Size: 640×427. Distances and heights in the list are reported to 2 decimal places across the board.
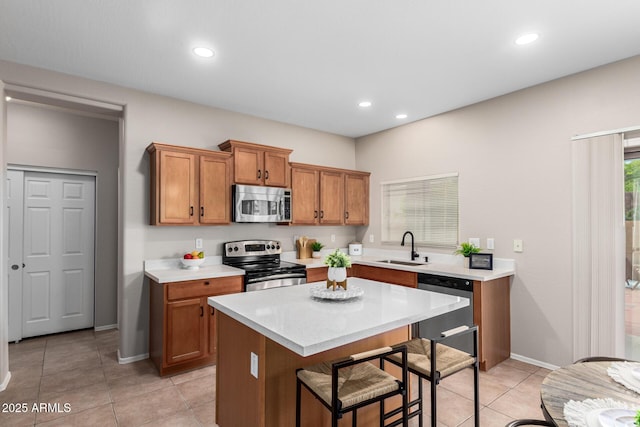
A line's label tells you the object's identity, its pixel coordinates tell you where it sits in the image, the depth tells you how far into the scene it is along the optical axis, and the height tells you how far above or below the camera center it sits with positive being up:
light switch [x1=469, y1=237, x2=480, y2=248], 3.84 -0.29
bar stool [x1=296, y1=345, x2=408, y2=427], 1.51 -0.82
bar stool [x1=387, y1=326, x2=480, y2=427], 1.79 -0.83
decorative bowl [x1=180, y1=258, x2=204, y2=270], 3.56 -0.51
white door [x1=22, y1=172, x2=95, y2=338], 4.10 -0.49
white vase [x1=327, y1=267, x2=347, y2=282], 2.23 -0.39
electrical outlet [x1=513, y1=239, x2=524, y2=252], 3.47 -0.31
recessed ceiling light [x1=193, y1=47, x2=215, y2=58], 2.69 +1.31
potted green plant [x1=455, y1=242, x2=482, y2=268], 3.69 -0.38
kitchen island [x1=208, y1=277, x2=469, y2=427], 1.59 -0.57
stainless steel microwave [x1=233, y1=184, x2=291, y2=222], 3.89 +0.13
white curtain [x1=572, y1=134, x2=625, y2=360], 2.86 -0.26
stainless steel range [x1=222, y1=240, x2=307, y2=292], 3.54 -0.59
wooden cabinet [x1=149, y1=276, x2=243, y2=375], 3.08 -1.03
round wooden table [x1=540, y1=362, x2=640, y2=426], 1.26 -0.70
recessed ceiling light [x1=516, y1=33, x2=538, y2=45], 2.48 +1.31
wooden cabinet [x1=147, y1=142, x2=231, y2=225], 3.40 +0.30
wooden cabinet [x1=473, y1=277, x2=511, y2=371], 3.19 -1.01
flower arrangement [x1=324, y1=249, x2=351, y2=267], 2.21 -0.30
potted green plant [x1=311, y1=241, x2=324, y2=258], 4.82 -0.47
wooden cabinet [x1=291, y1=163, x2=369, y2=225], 4.51 +0.27
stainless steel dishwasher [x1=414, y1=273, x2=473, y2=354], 3.29 -0.99
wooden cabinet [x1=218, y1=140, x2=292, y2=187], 3.89 +0.61
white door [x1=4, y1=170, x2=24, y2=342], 3.95 -0.42
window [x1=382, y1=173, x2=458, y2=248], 4.16 +0.07
